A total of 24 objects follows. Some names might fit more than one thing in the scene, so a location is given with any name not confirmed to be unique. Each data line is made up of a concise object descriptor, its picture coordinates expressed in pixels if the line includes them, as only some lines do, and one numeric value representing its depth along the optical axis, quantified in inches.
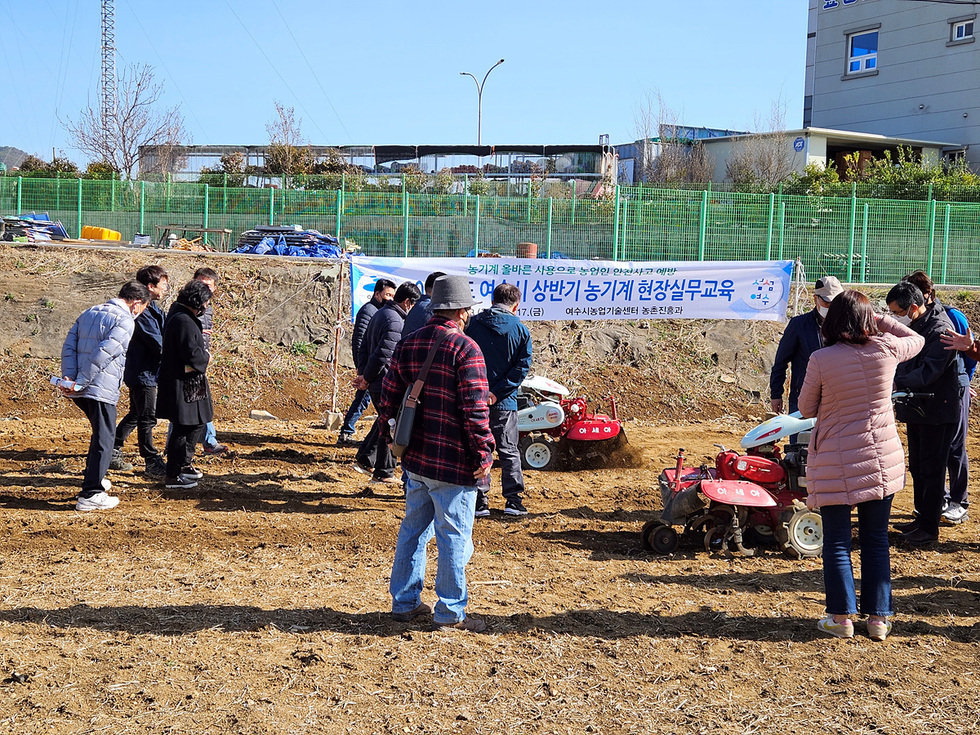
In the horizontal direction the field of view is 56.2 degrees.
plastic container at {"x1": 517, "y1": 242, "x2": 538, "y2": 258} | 584.8
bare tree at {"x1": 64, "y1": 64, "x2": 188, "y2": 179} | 1606.7
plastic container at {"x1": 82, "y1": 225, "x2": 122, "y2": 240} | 799.1
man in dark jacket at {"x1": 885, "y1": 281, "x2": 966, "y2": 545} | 259.4
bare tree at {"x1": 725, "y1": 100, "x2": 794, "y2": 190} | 1472.7
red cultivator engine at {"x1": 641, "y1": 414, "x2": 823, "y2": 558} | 246.1
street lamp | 1516.2
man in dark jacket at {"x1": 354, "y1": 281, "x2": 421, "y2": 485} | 316.8
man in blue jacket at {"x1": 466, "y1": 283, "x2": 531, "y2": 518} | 273.4
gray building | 1536.7
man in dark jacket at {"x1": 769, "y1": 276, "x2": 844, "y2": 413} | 290.0
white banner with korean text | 499.8
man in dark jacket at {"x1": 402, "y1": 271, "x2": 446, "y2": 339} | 299.0
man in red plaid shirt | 183.8
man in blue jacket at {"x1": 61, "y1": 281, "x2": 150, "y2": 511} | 273.1
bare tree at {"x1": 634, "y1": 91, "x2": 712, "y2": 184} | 1562.5
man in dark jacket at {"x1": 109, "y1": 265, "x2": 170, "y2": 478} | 318.0
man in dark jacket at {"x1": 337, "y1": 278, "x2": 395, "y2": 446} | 335.7
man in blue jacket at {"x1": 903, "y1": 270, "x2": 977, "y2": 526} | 269.9
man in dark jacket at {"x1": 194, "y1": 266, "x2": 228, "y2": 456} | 328.5
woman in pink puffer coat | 183.0
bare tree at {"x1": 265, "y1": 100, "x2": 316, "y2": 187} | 1533.0
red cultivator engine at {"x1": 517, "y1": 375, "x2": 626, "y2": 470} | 360.8
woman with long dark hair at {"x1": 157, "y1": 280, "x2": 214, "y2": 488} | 297.6
